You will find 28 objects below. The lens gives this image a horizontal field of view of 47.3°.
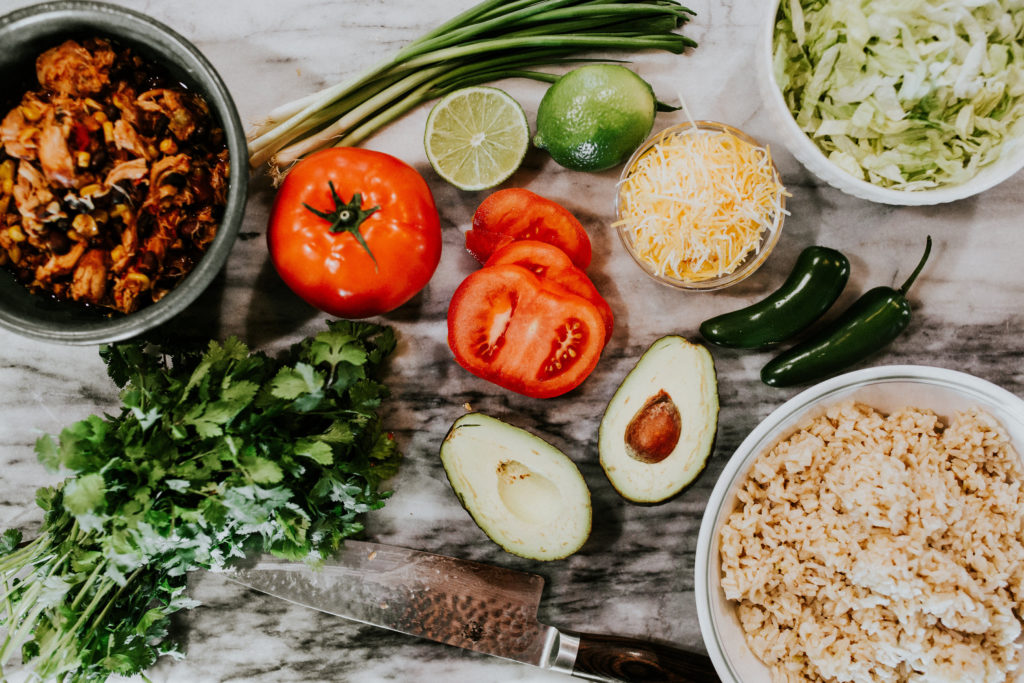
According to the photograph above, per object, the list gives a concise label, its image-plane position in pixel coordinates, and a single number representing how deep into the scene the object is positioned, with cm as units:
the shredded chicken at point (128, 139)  56
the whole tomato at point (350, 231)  59
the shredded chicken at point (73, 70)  56
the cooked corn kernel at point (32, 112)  56
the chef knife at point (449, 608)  62
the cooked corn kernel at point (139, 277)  56
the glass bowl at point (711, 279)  63
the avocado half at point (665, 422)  61
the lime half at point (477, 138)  62
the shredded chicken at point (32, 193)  55
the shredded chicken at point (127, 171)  56
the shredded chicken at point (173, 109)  56
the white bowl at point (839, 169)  59
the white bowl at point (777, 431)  60
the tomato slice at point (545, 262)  61
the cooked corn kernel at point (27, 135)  55
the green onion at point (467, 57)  63
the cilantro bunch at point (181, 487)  55
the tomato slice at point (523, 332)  60
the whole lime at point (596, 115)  60
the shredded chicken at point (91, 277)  56
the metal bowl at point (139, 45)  55
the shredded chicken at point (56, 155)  55
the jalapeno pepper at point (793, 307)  63
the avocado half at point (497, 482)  61
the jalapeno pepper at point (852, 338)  63
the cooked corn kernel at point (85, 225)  56
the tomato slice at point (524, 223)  62
